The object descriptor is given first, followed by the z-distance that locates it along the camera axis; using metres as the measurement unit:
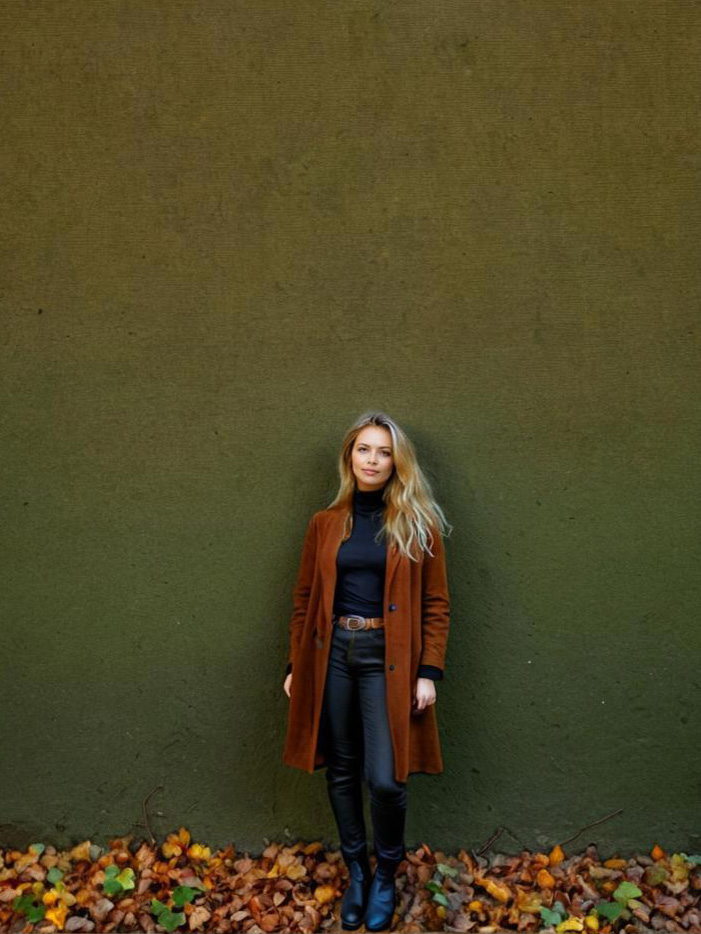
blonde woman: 3.38
